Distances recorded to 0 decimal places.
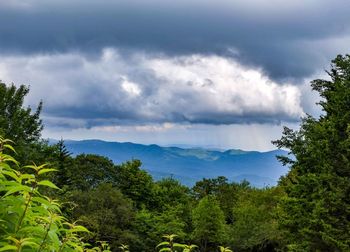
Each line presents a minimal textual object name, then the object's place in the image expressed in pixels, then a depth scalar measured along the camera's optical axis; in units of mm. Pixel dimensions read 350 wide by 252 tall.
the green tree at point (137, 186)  75000
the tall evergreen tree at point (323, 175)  24672
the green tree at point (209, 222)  64312
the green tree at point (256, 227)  59375
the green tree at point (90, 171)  70375
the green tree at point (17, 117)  37406
